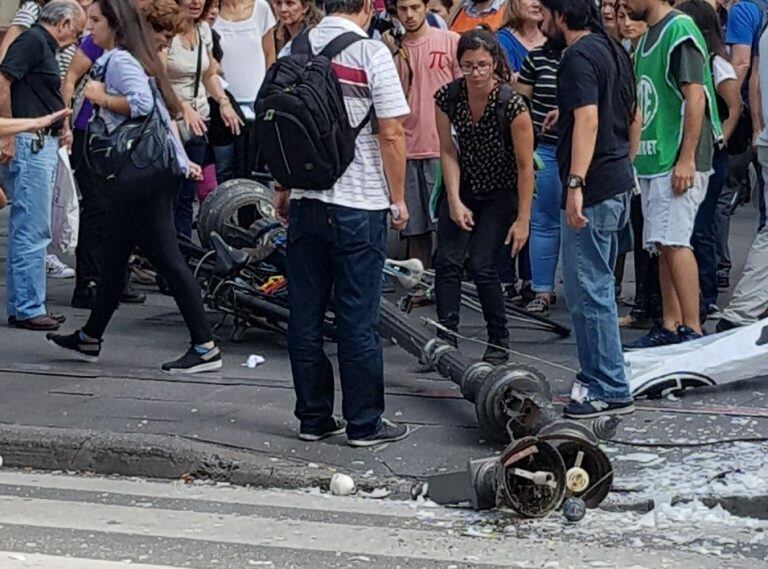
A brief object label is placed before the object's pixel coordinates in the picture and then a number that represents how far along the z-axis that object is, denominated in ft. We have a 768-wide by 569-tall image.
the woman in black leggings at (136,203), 25.13
